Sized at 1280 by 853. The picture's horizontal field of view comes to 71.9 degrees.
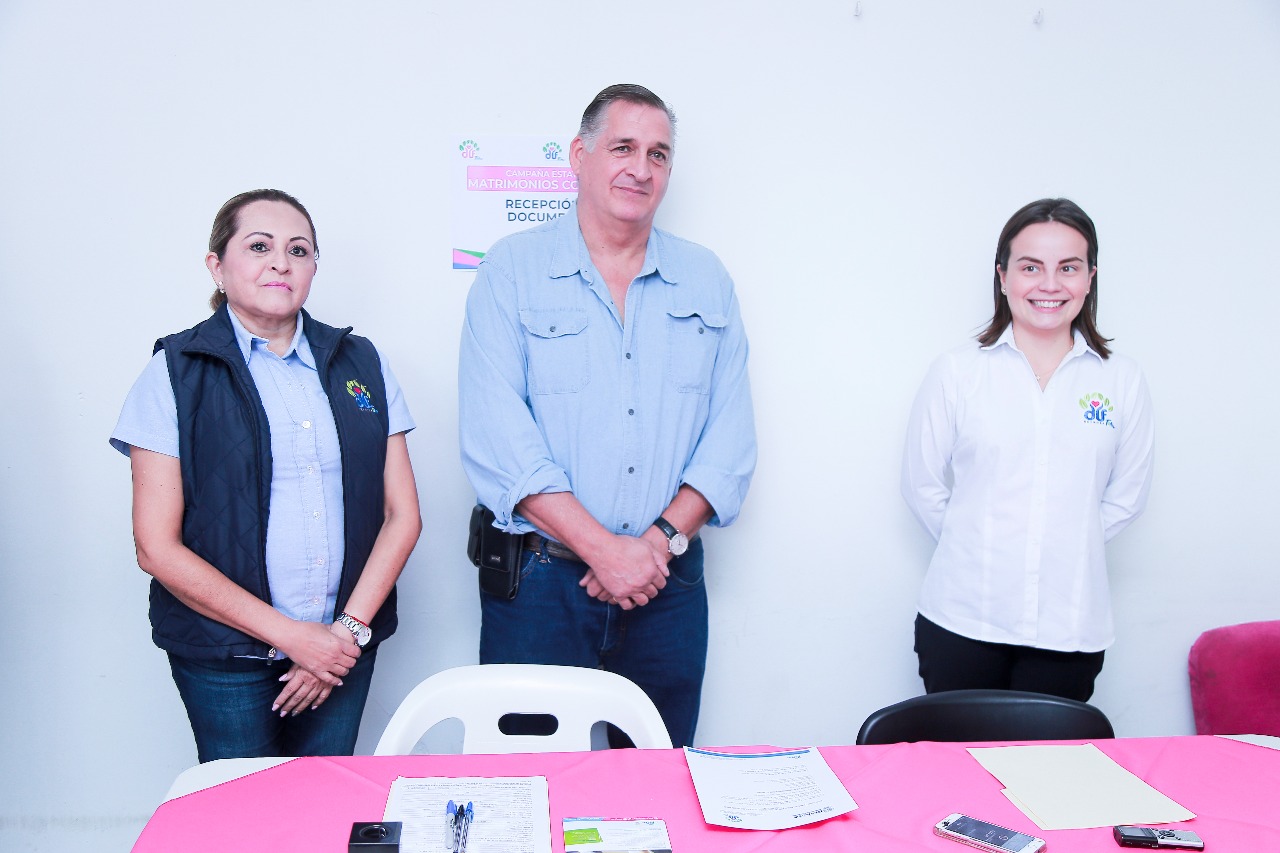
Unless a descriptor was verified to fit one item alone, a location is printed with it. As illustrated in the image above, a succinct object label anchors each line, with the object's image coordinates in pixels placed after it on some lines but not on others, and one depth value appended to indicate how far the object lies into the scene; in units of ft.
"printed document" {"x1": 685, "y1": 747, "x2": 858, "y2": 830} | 3.92
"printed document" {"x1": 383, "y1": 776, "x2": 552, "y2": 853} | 3.67
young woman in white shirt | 7.20
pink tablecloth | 3.77
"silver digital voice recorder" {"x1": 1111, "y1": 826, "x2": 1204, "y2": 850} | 3.78
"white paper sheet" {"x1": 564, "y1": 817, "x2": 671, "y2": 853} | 3.66
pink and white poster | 8.13
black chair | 5.38
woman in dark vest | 5.76
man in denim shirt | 6.72
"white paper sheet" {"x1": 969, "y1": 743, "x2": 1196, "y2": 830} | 4.02
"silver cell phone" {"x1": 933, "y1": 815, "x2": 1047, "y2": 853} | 3.73
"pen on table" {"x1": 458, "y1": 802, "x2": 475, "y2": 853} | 3.63
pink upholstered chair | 8.38
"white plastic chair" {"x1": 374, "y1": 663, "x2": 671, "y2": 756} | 5.28
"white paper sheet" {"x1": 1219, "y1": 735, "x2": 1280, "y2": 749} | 4.88
